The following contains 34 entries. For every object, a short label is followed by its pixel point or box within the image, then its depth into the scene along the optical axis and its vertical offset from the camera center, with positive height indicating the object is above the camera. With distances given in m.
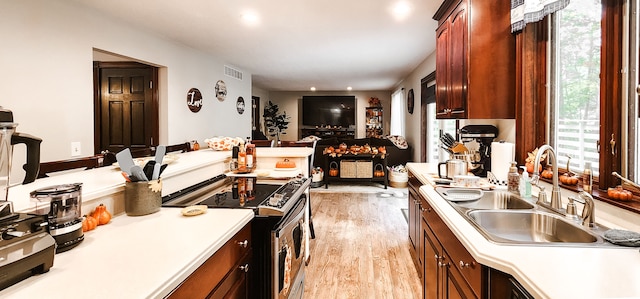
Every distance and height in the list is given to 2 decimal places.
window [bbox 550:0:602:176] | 1.80 +0.34
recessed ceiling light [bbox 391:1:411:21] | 3.11 +1.27
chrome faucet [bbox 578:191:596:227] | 1.32 -0.27
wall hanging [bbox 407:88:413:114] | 7.05 +0.86
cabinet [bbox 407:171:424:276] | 2.60 -0.67
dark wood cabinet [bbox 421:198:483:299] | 1.24 -0.55
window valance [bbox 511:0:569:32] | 1.81 +0.75
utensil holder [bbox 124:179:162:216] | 1.49 -0.24
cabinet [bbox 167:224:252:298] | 1.08 -0.48
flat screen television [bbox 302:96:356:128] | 10.57 +1.01
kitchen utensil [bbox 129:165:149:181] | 1.49 -0.13
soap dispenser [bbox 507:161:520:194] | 1.95 -0.22
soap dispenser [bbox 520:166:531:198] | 1.83 -0.24
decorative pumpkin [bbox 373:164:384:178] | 6.73 -0.58
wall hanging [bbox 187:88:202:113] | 4.93 +0.64
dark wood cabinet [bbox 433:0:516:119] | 2.36 +0.57
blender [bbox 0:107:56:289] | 0.84 -0.23
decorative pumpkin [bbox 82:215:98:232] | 1.28 -0.31
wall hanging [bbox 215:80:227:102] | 5.79 +0.91
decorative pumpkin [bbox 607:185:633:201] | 1.43 -0.23
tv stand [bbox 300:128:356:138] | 10.69 +0.32
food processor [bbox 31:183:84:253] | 1.08 -0.23
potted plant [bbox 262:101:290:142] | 10.68 +0.71
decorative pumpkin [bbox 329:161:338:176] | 6.76 -0.52
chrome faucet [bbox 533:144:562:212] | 1.57 -0.23
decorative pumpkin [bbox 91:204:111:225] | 1.36 -0.29
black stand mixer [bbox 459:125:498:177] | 2.64 +0.02
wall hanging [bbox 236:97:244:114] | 6.71 +0.76
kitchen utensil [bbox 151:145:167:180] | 1.57 -0.09
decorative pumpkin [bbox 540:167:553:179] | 2.02 -0.20
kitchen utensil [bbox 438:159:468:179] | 2.39 -0.19
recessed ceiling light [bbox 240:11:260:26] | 3.38 +1.28
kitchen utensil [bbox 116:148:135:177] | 1.48 -0.08
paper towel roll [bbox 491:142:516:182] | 2.29 -0.11
